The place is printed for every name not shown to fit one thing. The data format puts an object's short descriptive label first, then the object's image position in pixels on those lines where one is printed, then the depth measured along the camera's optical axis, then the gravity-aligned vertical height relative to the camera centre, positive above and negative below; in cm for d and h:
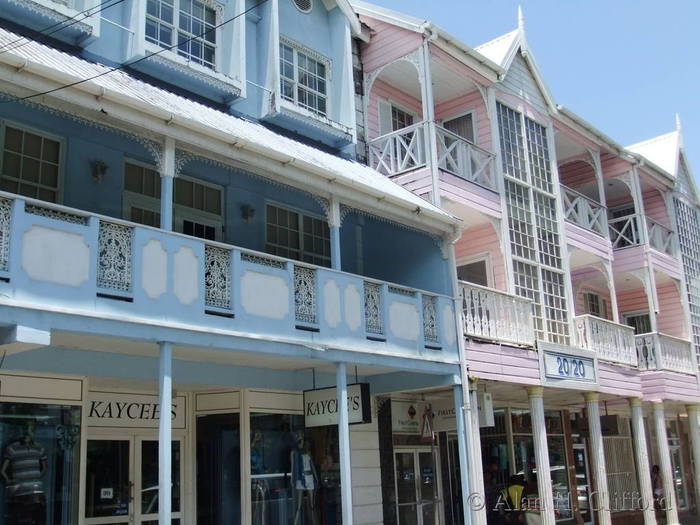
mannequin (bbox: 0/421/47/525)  1079 +5
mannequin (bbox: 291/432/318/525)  1462 -19
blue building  996 +259
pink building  1694 +479
